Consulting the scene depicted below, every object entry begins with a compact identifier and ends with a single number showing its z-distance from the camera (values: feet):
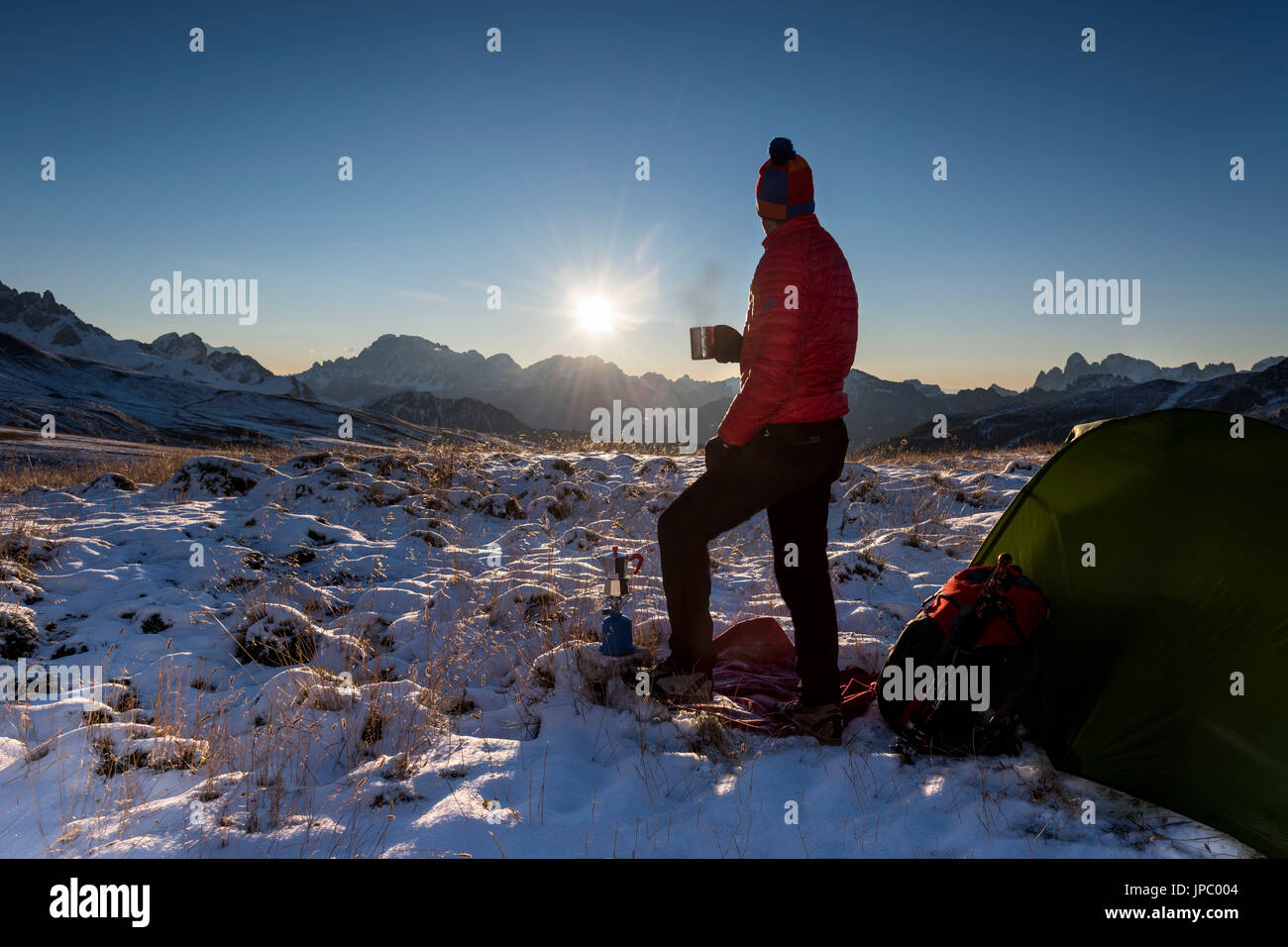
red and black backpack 11.41
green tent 9.59
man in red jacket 11.51
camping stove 14.73
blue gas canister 14.71
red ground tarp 13.25
